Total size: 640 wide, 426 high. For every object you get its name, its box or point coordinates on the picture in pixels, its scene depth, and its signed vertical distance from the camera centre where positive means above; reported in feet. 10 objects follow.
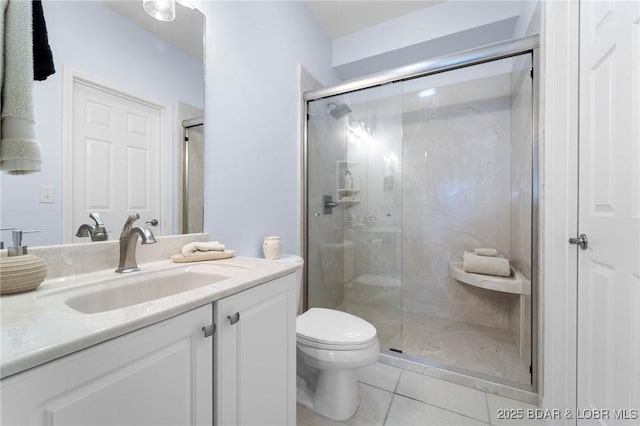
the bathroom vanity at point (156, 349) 1.42 -0.93
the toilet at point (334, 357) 4.08 -2.19
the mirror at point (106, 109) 2.72 +1.31
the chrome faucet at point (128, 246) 3.10 -0.40
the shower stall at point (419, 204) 6.84 +0.21
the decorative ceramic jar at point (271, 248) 5.05 -0.68
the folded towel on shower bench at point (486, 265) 6.54 -1.31
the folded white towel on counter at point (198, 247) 3.67 -0.50
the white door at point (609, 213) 2.70 -0.01
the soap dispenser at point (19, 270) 2.16 -0.48
